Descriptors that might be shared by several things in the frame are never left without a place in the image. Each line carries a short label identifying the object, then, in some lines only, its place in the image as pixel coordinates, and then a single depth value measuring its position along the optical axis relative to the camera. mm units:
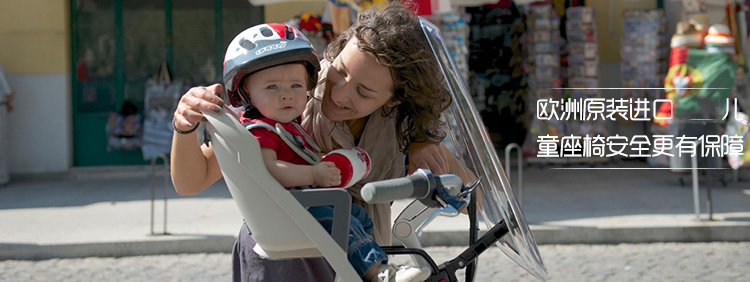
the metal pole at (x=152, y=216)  7406
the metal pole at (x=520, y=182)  7406
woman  2256
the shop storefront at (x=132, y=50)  11742
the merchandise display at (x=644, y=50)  11586
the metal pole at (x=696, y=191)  7672
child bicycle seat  1922
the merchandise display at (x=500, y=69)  12297
